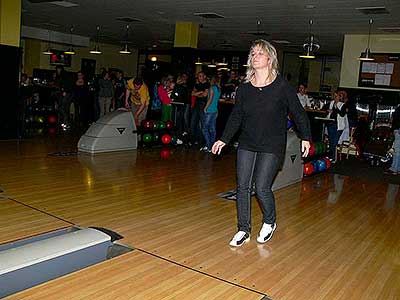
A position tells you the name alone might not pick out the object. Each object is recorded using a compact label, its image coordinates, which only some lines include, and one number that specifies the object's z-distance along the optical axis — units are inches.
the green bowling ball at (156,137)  286.3
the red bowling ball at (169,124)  296.6
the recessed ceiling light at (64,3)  315.2
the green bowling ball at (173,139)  298.1
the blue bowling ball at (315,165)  232.7
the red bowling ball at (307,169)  223.6
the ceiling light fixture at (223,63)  559.3
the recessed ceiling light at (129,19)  361.8
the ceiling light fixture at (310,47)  318.7
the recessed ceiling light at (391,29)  309.5
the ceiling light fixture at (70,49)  480.8
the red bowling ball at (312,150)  228.8
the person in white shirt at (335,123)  275.4
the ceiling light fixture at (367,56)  316.8
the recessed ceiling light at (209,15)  311.2
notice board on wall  351.9
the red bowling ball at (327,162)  245.6
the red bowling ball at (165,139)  291.1
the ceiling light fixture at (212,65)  569.0
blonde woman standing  107.9
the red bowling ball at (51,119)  346.9
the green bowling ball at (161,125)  290.2
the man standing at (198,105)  287.1
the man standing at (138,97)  277.3
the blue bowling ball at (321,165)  237.6
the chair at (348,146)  295.7
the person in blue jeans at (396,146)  238.8
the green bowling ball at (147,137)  279.1
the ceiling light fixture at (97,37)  450.3
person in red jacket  318.3
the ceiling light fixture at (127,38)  406.3
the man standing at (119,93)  425.4
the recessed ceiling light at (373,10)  250.9
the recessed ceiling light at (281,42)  439.2
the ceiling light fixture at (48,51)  517.0
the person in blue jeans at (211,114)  276.5
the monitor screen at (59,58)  543.2
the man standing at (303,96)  344.8
